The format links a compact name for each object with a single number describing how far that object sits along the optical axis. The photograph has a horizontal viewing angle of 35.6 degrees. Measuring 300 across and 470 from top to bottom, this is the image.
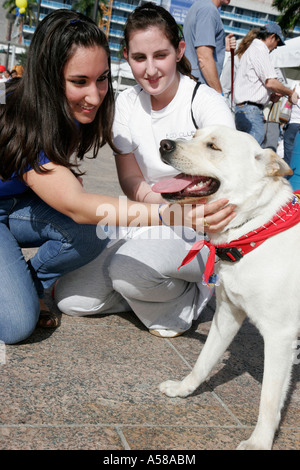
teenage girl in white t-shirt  2.92
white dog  2.06
